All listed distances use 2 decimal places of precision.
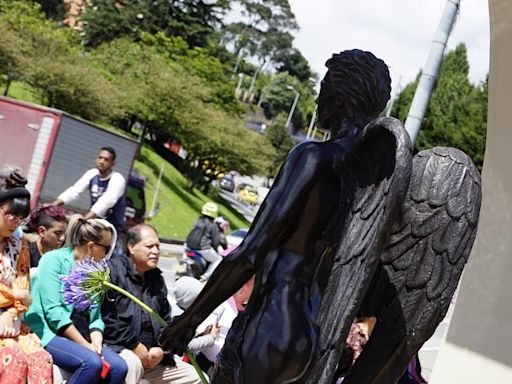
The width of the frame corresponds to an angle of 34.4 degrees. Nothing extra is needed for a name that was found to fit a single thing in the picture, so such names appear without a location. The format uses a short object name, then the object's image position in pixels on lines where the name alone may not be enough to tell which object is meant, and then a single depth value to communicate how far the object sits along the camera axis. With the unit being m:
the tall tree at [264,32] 96.44
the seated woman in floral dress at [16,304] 4.23
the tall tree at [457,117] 39.62
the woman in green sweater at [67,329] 4.56
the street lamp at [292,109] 93.03
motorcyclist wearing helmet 12.25
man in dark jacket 4.92
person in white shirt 7.52
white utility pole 8.08
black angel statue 2.70
